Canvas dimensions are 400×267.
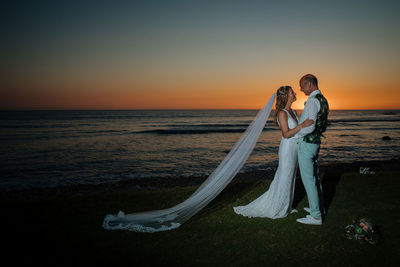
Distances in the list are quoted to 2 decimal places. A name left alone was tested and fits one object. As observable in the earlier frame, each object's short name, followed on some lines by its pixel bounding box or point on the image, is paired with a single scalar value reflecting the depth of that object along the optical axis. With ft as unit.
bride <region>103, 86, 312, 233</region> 16.16
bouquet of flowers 13.29
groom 14.54
